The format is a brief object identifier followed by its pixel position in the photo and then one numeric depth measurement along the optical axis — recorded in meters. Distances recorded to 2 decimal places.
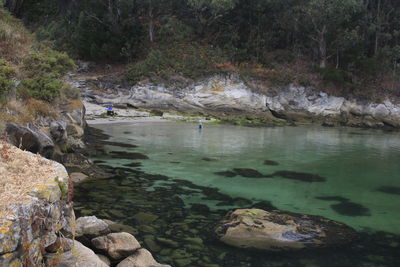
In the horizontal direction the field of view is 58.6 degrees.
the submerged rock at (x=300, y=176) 18.64
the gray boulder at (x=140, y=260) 7.83
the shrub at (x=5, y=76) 13.93
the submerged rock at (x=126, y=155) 21.44
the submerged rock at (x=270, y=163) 21.97
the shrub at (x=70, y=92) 23.66
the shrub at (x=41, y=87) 17.47
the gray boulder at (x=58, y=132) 17.38
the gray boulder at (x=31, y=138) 12.36
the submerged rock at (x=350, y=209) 13.46
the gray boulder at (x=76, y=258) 5.84
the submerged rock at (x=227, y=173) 18.55
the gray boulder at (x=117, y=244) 8.29
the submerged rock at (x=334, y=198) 15.19
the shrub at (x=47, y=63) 19.28
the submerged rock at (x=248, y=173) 18.69
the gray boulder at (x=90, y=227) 9.09
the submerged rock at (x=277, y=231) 10.00
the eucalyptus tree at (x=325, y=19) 45.97
